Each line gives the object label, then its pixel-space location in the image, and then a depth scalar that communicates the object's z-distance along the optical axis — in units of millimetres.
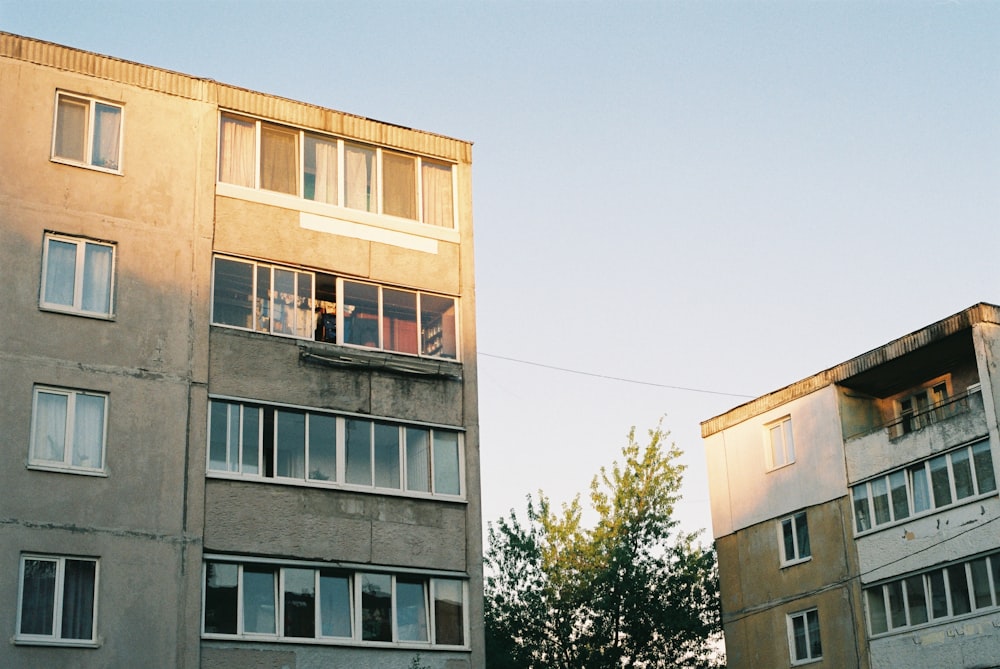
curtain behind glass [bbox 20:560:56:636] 22188
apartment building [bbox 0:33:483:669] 23328
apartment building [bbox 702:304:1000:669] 34750
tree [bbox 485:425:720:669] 44594
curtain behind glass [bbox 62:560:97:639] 22500
